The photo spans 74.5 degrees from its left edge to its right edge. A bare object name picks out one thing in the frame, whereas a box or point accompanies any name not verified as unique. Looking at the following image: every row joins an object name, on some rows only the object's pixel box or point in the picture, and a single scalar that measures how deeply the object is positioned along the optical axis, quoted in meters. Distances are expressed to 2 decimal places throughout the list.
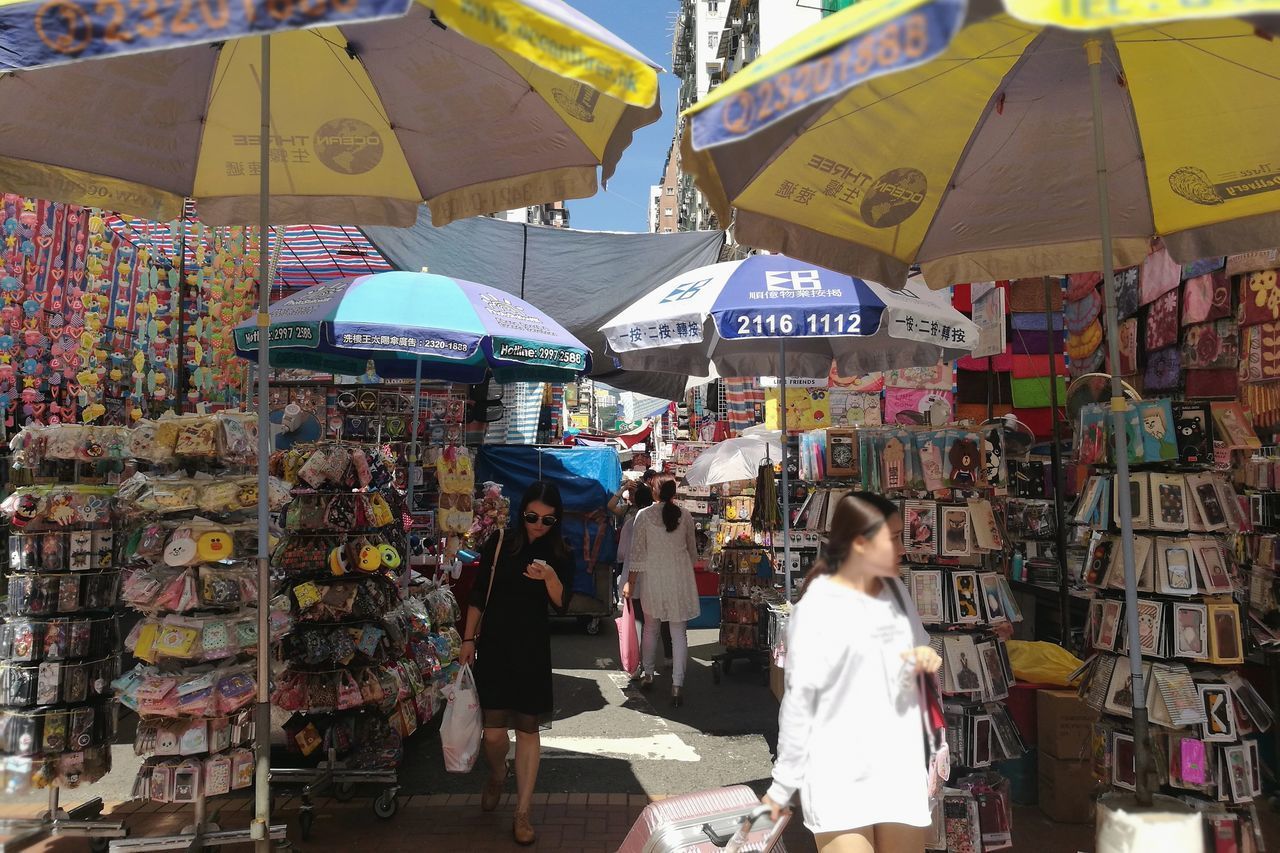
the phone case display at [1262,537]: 5.08
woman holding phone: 4.63
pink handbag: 8.30
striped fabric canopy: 8.73
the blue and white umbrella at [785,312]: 4.96
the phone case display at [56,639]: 4.44
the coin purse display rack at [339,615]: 5.20
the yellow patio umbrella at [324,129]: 3.81
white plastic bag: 4.52
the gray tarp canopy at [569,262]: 11.05
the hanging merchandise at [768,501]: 7.54
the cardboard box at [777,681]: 5.71
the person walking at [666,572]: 7.78
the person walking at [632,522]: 8.50
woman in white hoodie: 2.79
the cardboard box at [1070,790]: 4.77
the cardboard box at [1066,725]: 4.75
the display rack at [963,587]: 4.10
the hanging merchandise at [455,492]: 6.95
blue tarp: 11.02
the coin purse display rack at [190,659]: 4.15
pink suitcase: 2.92
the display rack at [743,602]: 8.70
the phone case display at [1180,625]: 3.62
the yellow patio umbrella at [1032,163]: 3.25
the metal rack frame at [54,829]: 4.36
